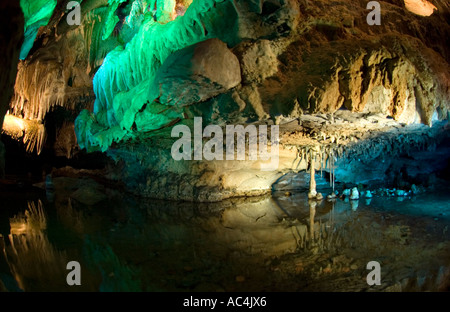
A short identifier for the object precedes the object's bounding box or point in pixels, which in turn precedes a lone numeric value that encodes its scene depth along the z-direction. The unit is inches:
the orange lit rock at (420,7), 231.6
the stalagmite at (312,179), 330.3
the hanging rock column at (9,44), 93.4
